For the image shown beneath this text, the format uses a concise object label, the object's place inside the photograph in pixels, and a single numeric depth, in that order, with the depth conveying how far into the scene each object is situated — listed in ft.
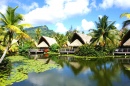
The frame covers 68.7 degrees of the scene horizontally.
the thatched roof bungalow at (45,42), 80.37
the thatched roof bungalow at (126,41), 56.96
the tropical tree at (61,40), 90.93
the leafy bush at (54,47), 75.74
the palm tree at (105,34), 58.01
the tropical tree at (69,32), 119.61
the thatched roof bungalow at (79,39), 68.75
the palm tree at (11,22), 26.47
